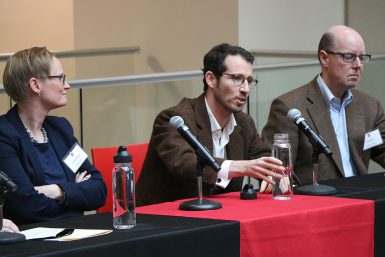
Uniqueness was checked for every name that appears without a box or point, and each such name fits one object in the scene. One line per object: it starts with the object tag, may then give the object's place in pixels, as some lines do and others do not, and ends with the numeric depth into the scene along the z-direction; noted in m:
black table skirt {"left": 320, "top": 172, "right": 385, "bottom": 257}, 4.56
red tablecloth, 4.03
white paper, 3.59
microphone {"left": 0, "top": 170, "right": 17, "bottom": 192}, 3.57
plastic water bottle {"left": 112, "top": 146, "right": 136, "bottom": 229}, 3.85
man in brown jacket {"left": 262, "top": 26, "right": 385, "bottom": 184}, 5.79
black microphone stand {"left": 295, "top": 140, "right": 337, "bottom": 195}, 4.80
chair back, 5.73
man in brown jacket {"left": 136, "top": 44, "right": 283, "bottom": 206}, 5.11
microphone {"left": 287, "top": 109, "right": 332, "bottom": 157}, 4.80
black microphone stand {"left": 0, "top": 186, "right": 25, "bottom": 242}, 3.50
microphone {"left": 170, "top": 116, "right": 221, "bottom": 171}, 4.18
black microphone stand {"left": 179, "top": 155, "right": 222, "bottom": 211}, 4.25
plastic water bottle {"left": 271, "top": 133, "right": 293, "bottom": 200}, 4.70
